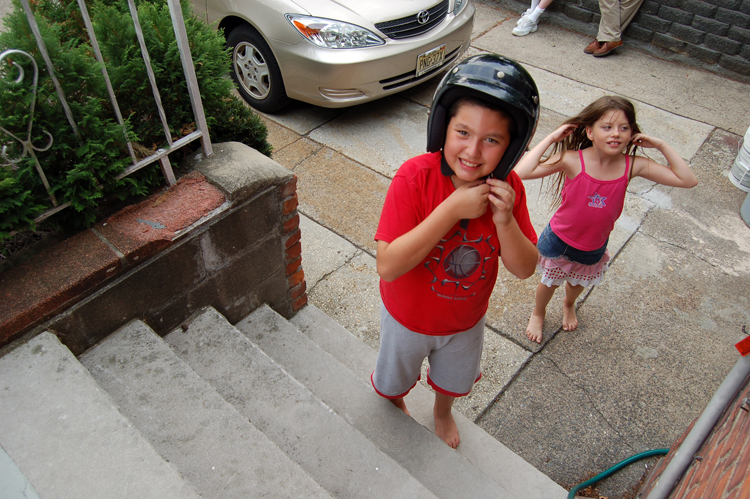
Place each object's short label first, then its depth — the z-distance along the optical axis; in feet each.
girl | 8.27
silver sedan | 15.10
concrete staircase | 5.29
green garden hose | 8.40
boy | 4.97
